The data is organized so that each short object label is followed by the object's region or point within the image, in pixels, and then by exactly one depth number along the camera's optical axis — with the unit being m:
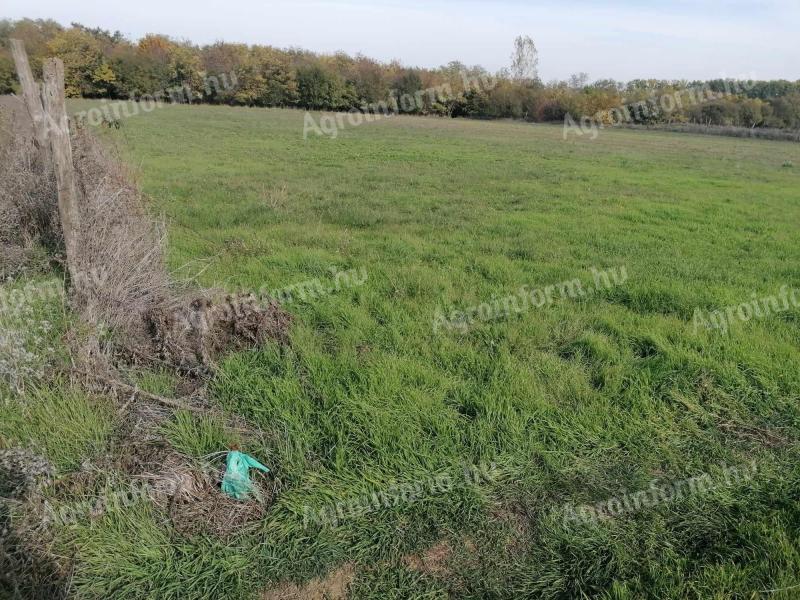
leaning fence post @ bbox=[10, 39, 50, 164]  4.29
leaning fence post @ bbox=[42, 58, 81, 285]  4.23
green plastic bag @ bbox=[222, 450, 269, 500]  3.08
